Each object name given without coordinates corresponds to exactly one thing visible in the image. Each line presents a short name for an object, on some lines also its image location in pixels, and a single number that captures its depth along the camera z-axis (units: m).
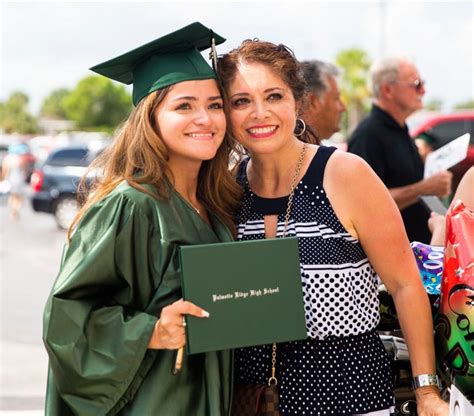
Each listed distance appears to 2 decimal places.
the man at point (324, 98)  5.43
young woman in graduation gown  2.27
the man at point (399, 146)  5.12
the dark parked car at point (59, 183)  16.23
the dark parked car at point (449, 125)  16.80
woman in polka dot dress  2.47
